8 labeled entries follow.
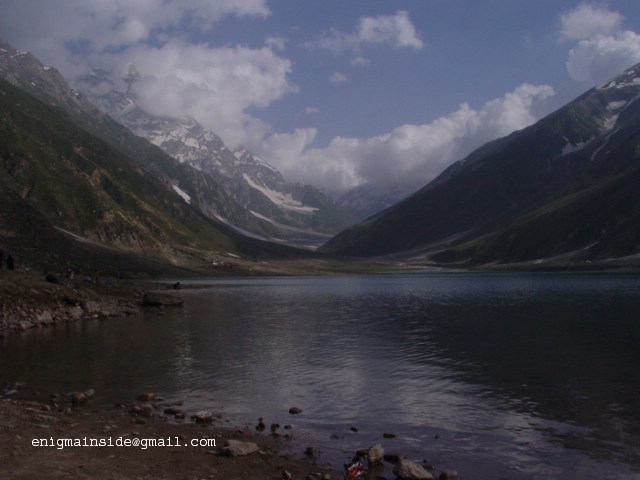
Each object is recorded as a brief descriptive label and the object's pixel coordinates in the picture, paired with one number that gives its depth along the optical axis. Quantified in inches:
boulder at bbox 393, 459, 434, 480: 695.1
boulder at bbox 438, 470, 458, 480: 717.3
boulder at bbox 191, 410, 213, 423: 951.0
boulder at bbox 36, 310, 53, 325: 2219.5
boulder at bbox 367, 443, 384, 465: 759.1
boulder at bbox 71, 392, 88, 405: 1047.0
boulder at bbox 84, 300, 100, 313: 2583.7
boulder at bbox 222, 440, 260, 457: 766.5
